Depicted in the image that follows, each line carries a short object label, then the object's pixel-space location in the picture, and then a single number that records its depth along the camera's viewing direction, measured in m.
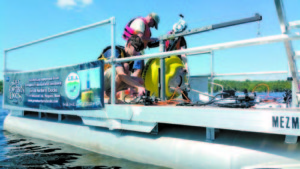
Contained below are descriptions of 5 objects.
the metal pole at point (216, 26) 3.62
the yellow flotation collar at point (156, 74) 5.10
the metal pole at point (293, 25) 2.52
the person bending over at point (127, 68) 4.22
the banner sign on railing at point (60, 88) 3.96
